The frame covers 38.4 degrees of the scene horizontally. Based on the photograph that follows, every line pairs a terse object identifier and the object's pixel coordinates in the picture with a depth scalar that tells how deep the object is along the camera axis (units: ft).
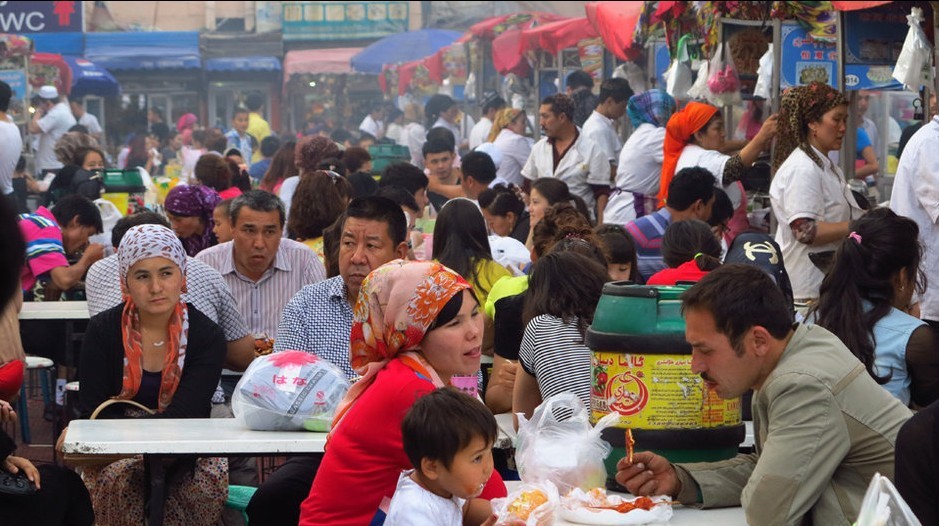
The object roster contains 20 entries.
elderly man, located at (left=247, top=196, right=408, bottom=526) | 18.93
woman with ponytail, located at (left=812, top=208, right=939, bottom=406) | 15.26
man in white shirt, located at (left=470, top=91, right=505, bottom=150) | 61.16
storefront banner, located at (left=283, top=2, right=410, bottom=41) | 144.66
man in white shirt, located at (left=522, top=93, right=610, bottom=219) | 35.88
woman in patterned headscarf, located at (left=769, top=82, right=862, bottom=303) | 23.40
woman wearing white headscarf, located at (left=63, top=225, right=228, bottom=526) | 17.37
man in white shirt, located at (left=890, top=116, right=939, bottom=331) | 21.11
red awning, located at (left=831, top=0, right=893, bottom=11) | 24.57
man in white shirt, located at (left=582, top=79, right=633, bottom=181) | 37.45
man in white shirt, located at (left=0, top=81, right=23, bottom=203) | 37.29
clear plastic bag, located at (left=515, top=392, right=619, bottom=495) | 11.94
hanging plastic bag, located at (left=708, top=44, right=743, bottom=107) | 30.76
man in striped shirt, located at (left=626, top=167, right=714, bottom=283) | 25.98
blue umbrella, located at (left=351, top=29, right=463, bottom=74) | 89.35
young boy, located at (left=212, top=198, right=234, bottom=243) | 27.81
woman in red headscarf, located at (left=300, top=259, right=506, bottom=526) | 12.01
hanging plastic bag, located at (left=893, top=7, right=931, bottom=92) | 24.17
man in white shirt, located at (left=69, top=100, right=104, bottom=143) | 72.59
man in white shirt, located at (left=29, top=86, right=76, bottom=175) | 62.39
